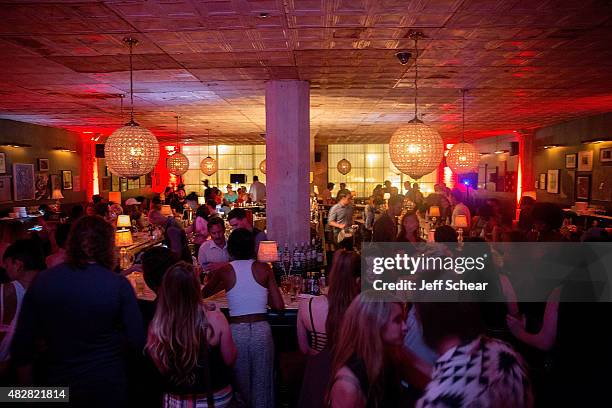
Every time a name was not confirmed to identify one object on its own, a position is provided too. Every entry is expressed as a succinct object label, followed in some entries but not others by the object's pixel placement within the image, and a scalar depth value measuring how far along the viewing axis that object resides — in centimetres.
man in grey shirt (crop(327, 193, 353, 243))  938
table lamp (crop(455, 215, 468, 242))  713
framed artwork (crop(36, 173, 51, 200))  1179
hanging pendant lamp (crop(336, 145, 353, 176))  1834
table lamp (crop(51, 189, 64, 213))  1210
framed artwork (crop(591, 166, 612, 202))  974
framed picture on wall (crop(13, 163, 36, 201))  1079
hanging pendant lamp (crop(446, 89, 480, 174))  747
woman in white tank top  335
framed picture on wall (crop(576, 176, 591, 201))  1065
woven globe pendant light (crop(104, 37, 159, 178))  471
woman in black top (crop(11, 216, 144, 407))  233
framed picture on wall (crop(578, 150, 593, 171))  1055
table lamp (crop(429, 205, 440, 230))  850
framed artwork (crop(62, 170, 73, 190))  1326
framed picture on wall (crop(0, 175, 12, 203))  1027
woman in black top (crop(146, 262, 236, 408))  242
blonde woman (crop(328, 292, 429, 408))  186
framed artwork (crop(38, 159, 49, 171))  1190
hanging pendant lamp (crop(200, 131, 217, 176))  1447
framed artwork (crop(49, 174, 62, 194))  1255
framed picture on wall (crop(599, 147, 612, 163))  969
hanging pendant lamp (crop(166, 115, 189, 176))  1219
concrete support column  617
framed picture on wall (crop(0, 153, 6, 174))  1026
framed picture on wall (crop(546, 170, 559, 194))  1232
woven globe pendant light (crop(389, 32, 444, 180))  462
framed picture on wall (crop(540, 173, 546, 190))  1321
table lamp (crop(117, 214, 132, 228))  722
